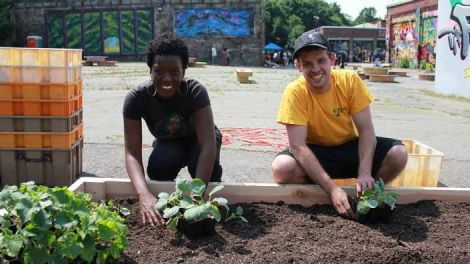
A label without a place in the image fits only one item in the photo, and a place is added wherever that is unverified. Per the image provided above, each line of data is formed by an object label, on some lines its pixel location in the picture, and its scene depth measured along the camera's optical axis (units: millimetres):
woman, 3199
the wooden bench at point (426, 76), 24844
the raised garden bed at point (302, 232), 2537
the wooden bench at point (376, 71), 23109
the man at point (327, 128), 3393
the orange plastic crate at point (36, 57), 4664
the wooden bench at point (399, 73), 27234
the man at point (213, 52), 34781
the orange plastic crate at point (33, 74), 4711
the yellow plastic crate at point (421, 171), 4277
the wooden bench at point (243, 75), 19738
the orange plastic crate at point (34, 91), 4730
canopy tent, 52094
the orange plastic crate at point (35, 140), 4828
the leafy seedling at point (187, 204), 2576
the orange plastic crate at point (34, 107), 4758
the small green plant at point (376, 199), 2914
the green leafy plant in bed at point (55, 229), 2061
